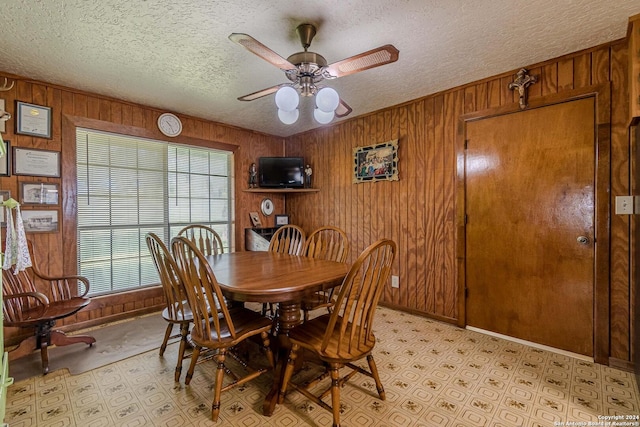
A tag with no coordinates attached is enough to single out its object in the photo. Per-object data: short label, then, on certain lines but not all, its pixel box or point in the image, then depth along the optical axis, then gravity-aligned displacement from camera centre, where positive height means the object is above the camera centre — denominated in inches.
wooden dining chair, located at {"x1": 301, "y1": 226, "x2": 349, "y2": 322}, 91.9 -16.5
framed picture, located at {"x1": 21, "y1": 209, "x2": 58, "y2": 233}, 100.6 -3.2
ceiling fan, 60.8 +34.5
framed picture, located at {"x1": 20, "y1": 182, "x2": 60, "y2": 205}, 100.1 +6.8
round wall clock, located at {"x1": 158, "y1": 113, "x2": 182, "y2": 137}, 131.8 +40.3
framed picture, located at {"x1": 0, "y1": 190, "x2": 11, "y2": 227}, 95.1 +4.6
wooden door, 87.1 -4.9
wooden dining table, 62.0 -16.5
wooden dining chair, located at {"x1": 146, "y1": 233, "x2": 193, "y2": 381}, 73.7 -22.3
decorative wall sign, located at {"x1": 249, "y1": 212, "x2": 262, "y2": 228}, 167.2 -4.7
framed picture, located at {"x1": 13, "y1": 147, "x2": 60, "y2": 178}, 98.9 +17.6
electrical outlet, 129.9 -32.2
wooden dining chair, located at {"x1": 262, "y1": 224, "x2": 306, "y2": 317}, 117.0 -13.5
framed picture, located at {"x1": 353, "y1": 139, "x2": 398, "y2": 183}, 130.3 +22.7
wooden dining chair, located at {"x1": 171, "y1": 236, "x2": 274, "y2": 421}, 60.5 -26.4
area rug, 85.0 -45.4
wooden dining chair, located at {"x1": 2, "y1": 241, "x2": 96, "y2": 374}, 84.1 -30.5
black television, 163.0 +21.9
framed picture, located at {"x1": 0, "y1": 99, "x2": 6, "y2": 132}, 93.3 +30.2
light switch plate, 79.0 +1.2
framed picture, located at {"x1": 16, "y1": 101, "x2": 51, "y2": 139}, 99.5 +32.5
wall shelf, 161.0 +11.7
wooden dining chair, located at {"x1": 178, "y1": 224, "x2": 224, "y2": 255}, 118.2 -14.4
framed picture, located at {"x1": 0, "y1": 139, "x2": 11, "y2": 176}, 95.7 +16.8
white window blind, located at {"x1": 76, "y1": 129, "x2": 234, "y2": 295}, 117.8 +5.4
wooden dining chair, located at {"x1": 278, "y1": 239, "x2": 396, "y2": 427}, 56.7 -27.2
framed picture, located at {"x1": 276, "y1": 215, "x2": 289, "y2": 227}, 177.9 -5.7
